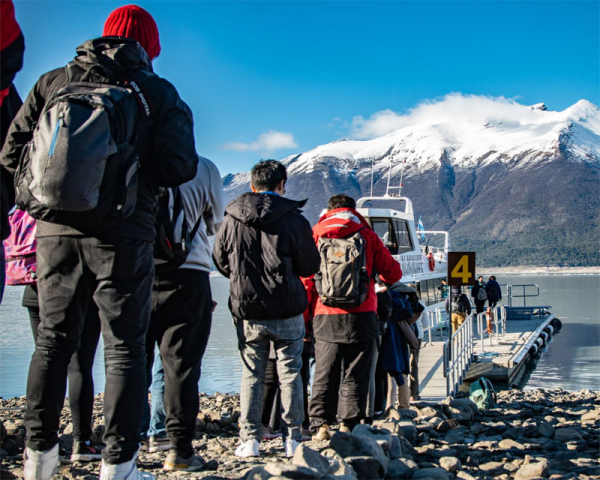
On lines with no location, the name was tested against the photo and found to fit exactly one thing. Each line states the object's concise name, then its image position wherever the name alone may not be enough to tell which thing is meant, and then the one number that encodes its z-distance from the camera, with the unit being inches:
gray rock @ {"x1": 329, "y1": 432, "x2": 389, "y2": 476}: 127.1
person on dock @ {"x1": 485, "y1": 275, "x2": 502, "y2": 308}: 911.8
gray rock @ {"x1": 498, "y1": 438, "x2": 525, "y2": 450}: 179.3
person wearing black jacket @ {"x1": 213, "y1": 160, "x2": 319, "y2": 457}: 146.2
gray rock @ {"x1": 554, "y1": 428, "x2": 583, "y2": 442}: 205.9
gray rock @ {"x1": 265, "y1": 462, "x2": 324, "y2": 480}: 102.0
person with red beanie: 95.2
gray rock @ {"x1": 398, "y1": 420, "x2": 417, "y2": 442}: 177.6
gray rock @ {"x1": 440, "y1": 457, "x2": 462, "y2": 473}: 140.2
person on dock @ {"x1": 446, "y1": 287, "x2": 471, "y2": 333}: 645.9
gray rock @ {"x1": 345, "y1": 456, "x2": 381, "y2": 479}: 121.5
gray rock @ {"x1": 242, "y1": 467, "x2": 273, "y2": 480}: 102.8
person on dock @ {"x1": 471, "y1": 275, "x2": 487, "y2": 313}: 879.7
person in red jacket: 176.4
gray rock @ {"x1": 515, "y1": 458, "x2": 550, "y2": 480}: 138.2
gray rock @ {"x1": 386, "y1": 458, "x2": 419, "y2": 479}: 129.3
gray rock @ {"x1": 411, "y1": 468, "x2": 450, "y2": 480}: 126.0
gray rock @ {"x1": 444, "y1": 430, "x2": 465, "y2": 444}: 191.2
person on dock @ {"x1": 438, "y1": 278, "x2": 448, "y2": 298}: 928.4
